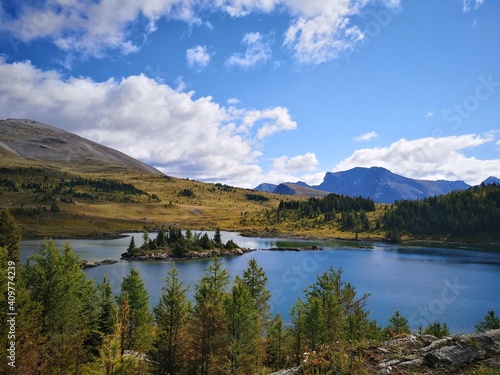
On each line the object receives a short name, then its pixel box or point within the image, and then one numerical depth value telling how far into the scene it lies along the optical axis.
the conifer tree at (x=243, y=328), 37.03
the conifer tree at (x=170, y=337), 39.66
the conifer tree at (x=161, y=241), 143.25
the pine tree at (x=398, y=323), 48.87
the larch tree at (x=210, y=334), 37.53
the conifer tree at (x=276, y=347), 43.66
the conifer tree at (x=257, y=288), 51.84
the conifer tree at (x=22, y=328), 23.95
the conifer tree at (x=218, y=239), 157.89
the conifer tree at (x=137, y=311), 44.11
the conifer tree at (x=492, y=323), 45.74
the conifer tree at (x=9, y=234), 56.11
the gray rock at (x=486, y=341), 14.66
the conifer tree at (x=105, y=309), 44.66
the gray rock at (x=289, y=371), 15.56
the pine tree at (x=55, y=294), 38.44
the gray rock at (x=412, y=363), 14.18
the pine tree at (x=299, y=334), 42.84
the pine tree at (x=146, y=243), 137.25
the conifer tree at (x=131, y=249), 128.75
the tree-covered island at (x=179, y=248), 130.62
